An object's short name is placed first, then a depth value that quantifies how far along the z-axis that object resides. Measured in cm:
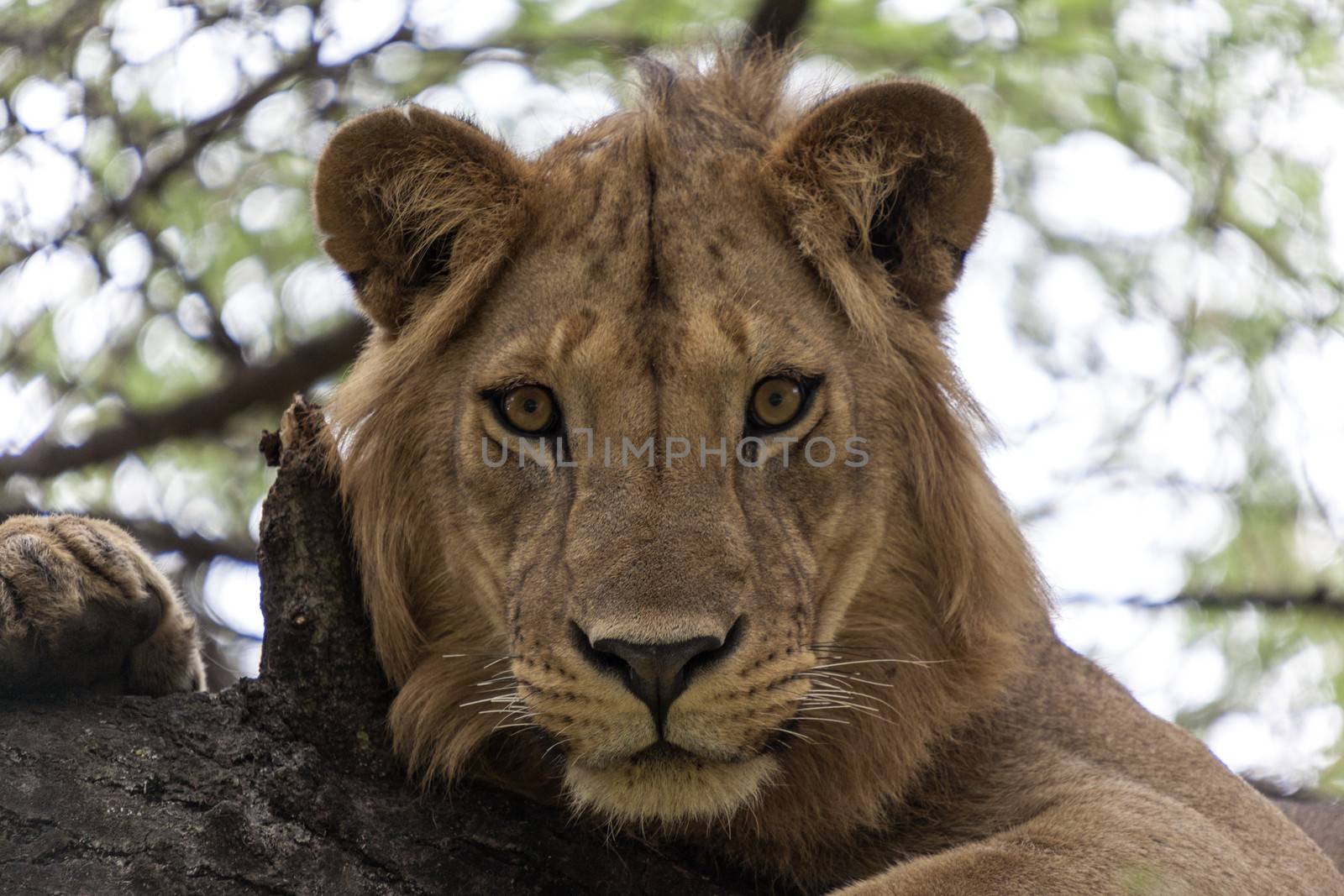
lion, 813
